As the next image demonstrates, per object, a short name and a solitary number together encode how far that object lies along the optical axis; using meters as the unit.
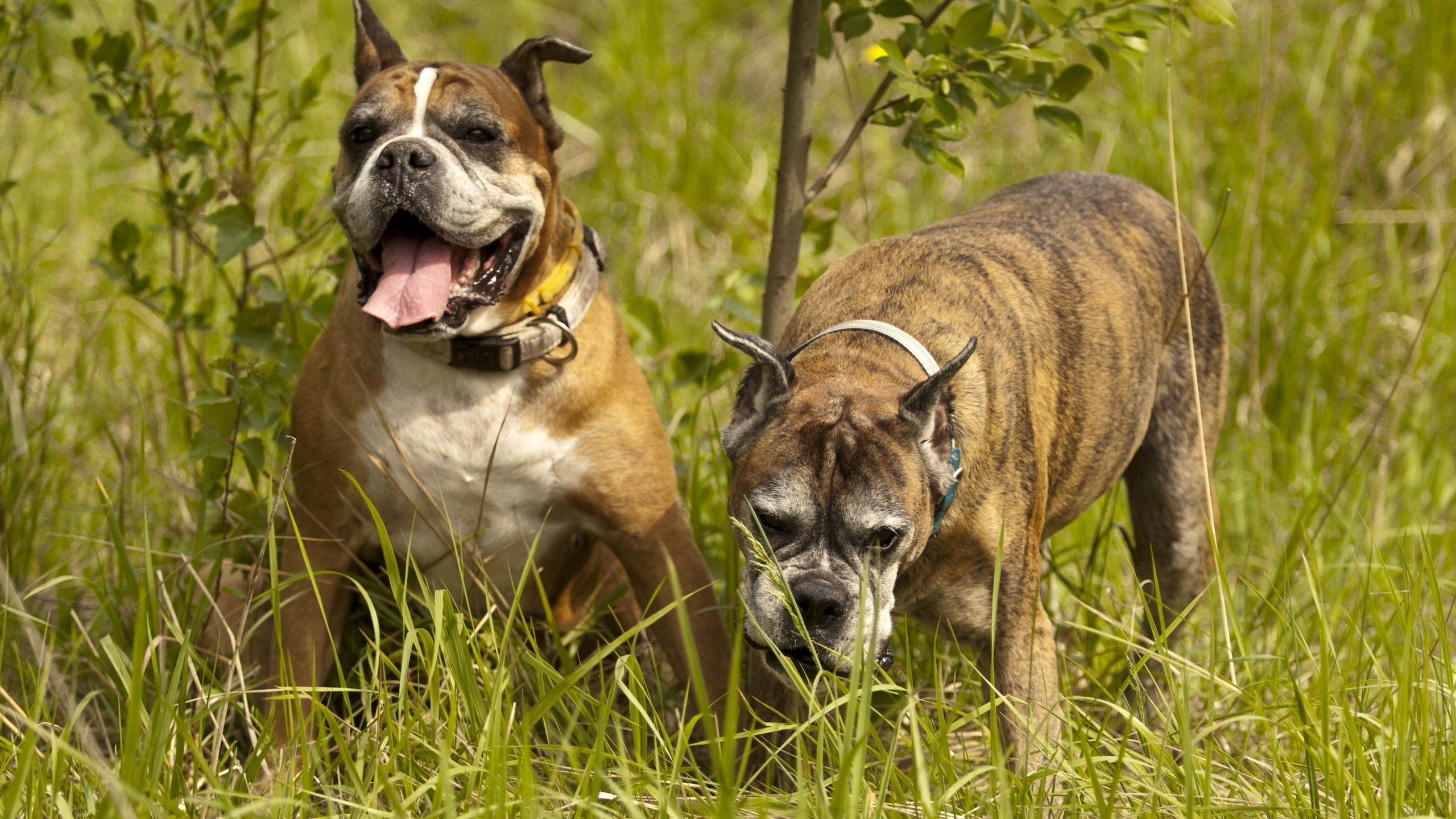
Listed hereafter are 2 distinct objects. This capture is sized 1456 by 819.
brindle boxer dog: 5.77
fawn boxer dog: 6.52
